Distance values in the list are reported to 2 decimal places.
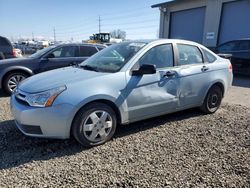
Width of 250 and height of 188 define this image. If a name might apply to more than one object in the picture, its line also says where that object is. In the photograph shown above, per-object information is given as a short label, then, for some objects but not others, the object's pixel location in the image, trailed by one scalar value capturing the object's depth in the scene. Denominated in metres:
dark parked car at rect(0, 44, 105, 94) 6.39
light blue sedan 3.12
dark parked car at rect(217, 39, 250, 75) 9.59
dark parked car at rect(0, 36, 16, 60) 8.80
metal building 13.77
